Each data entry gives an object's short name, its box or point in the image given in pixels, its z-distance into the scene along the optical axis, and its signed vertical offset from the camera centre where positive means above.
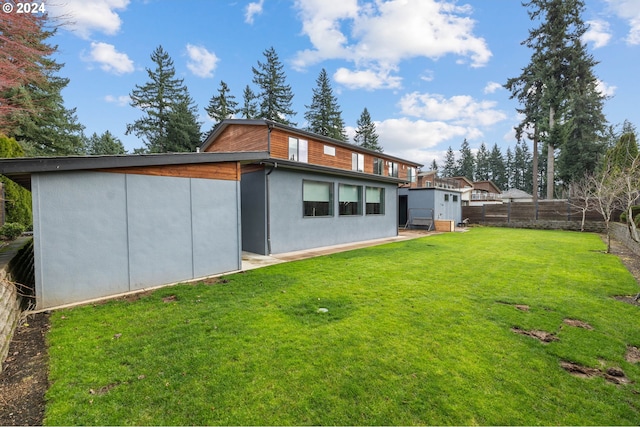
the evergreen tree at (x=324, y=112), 33.84 +10.90
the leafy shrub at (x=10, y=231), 6.58 -0.62
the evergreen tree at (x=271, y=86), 30.61 +12.56
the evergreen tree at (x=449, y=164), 60.78 +8.25
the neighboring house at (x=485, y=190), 37.96 +2.08
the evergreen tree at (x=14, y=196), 8.22 +0.24
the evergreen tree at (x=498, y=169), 57.22 +6.68
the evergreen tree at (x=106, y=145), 38.06 +8.32
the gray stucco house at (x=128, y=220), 4.25 -0.29
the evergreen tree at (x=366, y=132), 40.09 +10.06
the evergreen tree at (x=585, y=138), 25.25 +5.78
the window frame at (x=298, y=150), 12.02 +2.30
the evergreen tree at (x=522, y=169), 56.56 +6.74
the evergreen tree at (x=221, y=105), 29.30 +10.18
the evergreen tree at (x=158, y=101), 26.08 +9.51
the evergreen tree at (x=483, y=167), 58.53 +7.29
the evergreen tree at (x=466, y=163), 56.81 +8.06
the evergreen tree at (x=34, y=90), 4.40 +3.32
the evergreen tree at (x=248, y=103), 30.19 +10.74
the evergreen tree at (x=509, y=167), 58.44 +7.22
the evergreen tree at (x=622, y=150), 14.69 +2.76
